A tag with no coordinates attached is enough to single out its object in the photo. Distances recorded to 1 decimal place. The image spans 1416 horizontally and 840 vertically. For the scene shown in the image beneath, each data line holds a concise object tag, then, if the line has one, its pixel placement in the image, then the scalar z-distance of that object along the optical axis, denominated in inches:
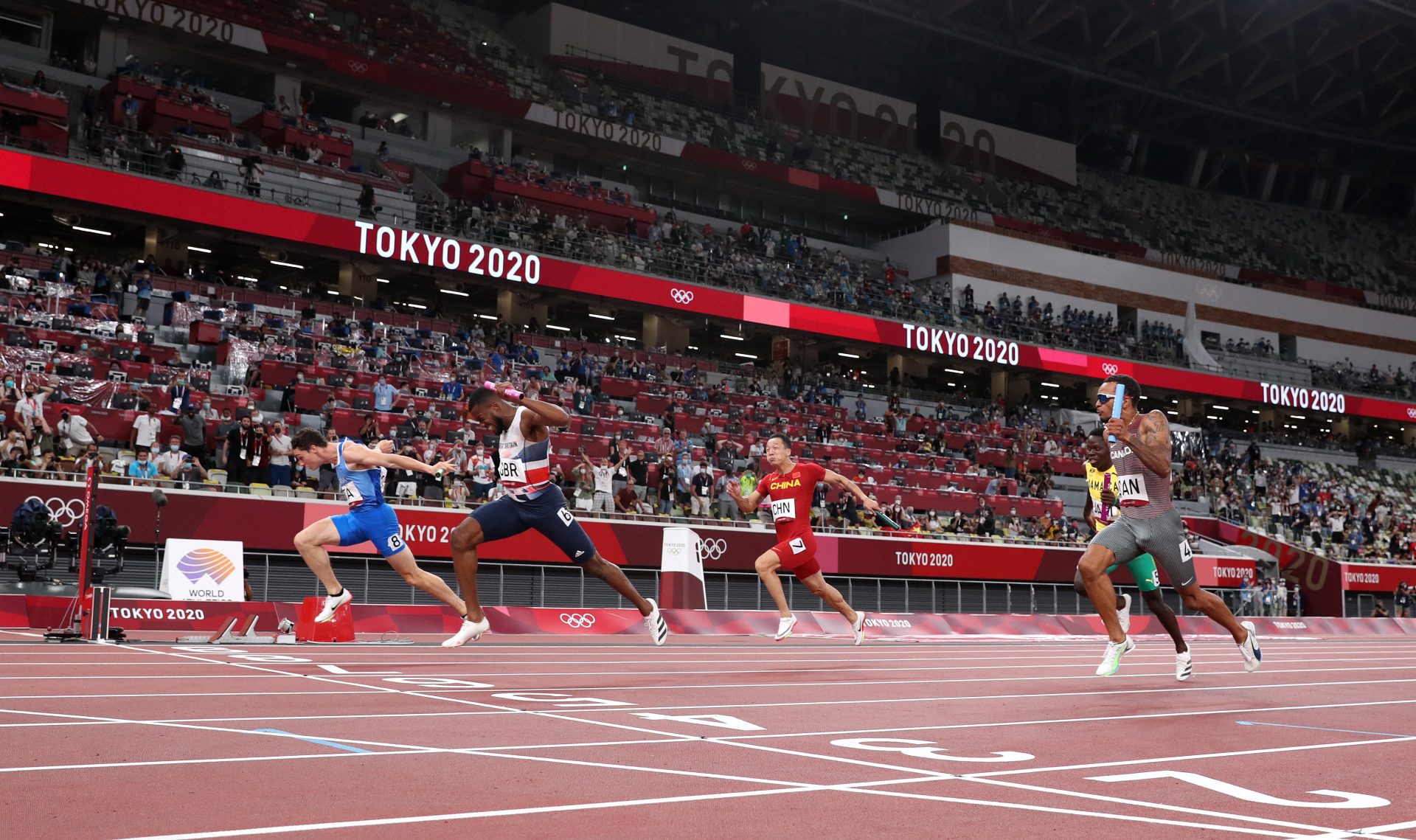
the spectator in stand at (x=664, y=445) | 1195.3
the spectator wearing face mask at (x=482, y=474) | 967.6
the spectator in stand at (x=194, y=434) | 902.4
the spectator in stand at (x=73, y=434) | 842.2
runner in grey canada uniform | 398.9
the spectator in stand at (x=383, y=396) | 1061.8
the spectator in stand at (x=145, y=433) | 872.3
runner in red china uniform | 558.6
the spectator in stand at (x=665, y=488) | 1097.0
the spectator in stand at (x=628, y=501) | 1074.7
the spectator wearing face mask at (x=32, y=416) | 824.9
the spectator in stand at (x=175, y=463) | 856.9
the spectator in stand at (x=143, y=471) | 828.0
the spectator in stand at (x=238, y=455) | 884.6
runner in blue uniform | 486.5
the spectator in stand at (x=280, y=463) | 893.1
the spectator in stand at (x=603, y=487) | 1051.9
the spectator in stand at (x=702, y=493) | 1125.7
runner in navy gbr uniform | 421.4
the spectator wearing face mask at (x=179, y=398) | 931.3
